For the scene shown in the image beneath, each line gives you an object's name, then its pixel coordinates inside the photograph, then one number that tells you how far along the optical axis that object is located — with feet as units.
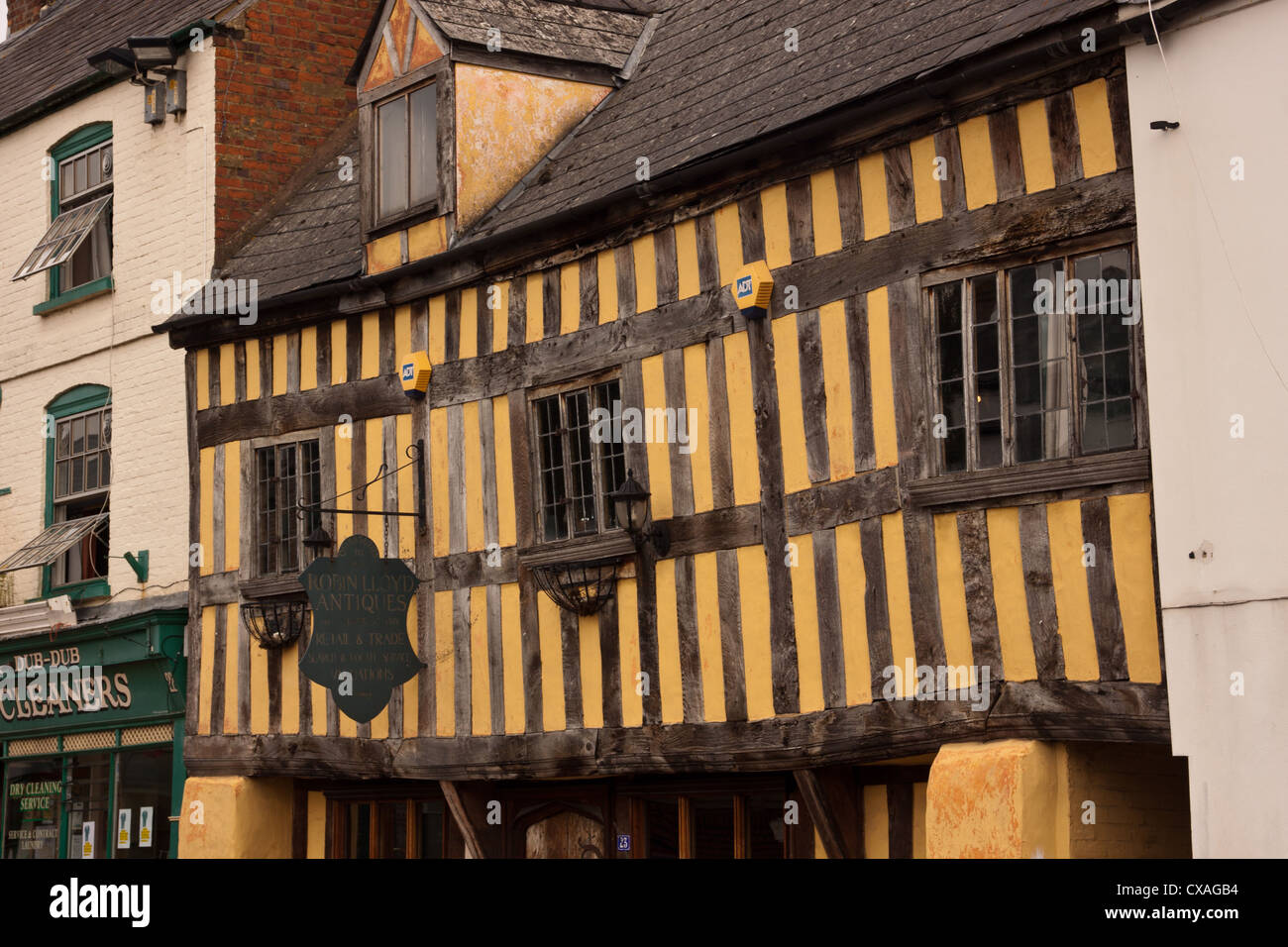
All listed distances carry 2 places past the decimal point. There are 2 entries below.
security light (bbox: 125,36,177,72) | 53.11
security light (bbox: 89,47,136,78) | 52.90
